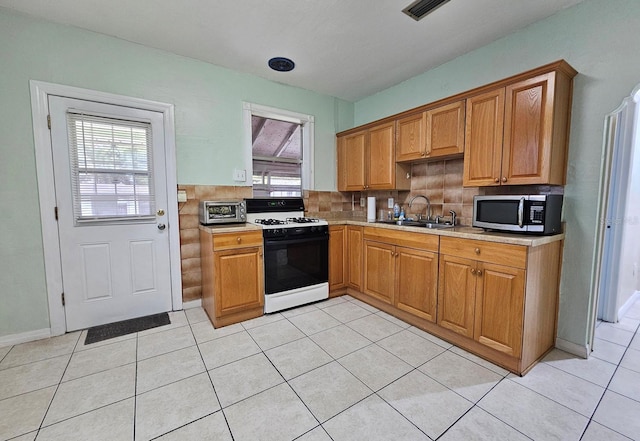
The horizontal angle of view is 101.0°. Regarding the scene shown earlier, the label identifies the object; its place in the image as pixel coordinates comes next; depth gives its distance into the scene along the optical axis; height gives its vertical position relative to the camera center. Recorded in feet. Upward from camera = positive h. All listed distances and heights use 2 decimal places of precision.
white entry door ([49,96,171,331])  7.54 -0.31
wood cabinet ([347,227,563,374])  5.88 -2.37
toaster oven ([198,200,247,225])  8.64 -0.41
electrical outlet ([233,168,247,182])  9.99 +0.95
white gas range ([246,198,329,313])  8.89 -2.04
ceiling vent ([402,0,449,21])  6.27 +4.70
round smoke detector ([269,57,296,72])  8.97 +4.75
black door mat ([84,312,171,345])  7.54 -3.87
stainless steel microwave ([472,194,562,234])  5.87 -0.31
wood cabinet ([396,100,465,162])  7.86 +2.16
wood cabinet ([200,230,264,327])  7.97 -2.38
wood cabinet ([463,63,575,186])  6.09 +1.73
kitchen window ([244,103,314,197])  11.06 +1.67
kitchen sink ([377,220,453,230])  8.84 -0.86
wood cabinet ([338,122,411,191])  10.05 +1.58
